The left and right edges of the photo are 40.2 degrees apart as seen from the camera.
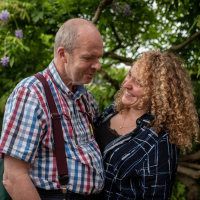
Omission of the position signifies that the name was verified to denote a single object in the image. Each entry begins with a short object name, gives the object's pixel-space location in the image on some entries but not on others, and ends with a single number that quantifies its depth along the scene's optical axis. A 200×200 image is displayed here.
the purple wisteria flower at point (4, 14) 3.29
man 1.70
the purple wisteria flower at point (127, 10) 3.46
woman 2.06
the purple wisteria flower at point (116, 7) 3.37
